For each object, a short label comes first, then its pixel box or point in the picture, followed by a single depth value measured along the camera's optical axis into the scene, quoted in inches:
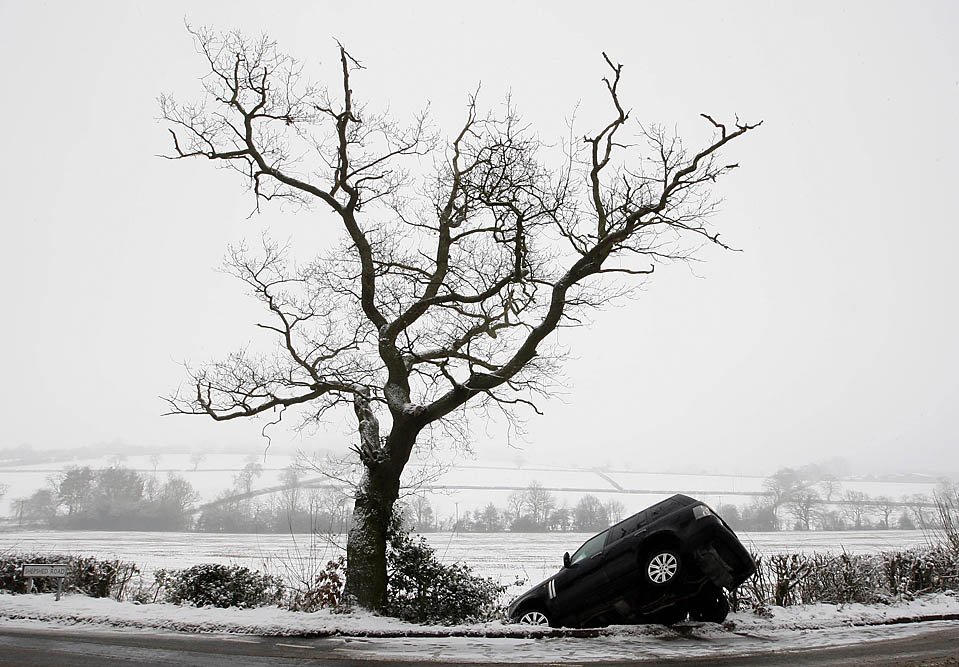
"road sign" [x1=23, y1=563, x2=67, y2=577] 351.9
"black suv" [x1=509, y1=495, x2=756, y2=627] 286.5
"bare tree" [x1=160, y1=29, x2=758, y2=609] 392.2
